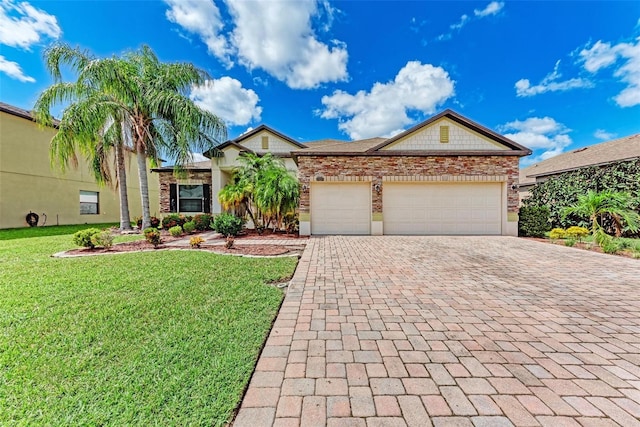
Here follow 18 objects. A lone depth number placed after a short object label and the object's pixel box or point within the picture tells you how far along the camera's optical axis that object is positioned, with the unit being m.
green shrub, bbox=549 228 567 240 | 9.34
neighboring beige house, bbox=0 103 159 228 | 13.49
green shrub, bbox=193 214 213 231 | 12.98
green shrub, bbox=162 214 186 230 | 13.33
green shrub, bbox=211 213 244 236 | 10.48
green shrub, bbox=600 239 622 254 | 7.36
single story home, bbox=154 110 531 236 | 11.08
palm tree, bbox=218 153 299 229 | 10.86
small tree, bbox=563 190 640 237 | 8.94
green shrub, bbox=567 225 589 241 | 8.71
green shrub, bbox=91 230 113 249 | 7.72
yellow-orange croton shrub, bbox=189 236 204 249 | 8.10
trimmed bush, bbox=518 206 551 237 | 10.85
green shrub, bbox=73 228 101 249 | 7.73
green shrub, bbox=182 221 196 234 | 11.81
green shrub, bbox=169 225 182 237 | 10.66
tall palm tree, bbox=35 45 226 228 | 10.16
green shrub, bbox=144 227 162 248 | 8.06
